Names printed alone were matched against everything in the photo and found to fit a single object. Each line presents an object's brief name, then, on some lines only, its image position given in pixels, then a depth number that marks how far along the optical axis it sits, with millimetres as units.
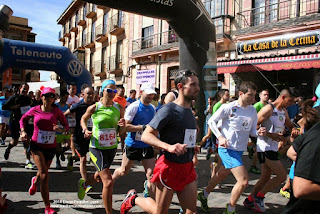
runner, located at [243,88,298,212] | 4191
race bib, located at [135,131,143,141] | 4225
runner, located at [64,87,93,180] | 5328
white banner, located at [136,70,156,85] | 12742
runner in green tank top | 3869
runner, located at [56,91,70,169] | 6824
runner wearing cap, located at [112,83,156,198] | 4182
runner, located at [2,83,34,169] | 7148
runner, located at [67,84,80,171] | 6613
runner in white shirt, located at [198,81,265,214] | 3793
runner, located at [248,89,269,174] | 5898
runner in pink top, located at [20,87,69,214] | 3832
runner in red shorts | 2711
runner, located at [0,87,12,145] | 9211
